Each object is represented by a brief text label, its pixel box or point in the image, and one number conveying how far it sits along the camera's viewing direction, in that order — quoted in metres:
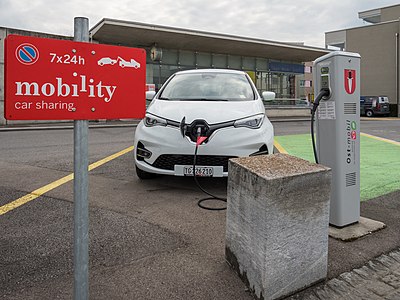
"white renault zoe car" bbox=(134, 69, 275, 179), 4.12
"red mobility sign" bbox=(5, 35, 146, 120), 1.48
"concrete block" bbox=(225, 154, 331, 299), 2.12
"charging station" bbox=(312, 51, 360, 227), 3.09
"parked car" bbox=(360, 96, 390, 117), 29.47
